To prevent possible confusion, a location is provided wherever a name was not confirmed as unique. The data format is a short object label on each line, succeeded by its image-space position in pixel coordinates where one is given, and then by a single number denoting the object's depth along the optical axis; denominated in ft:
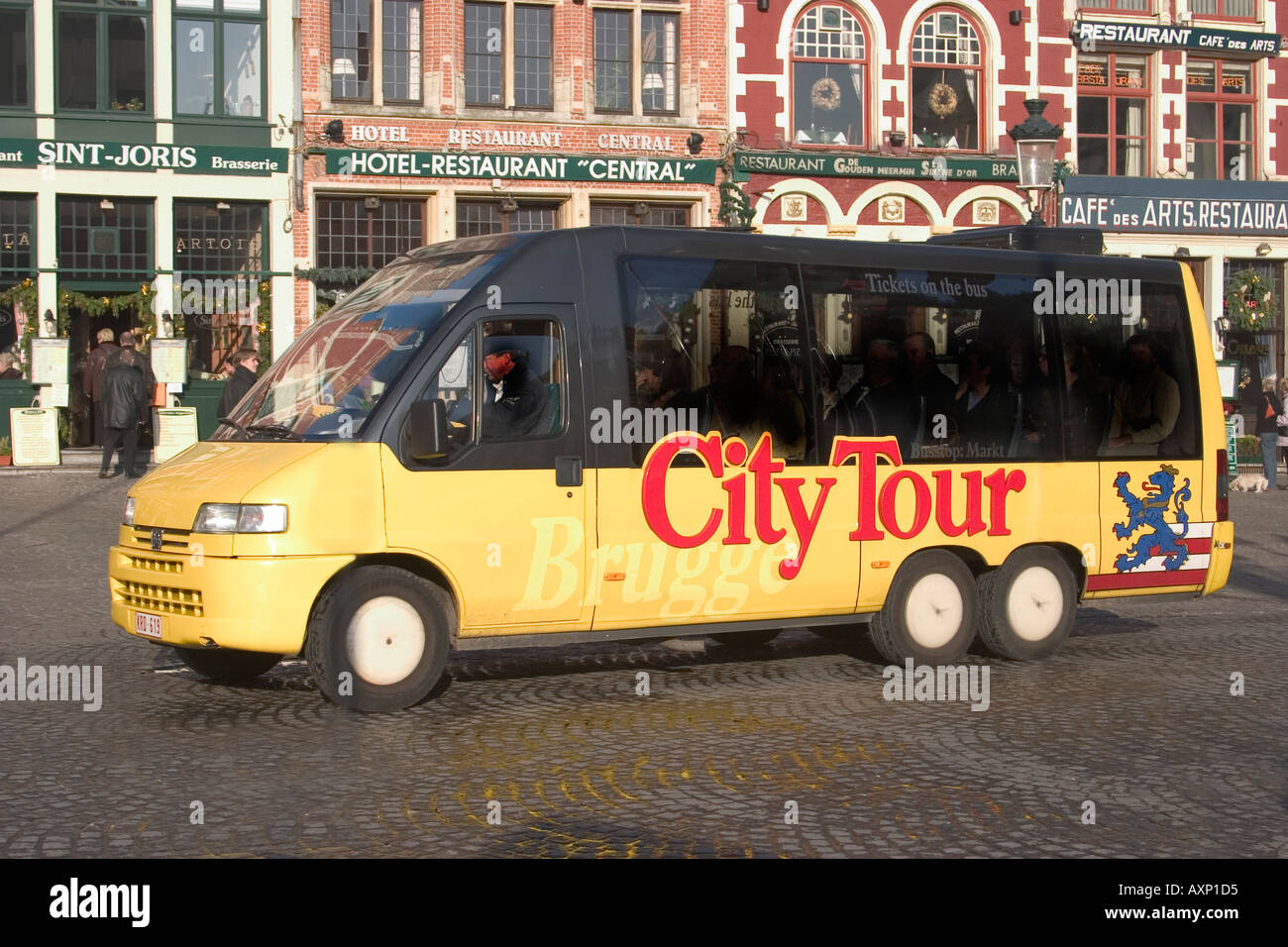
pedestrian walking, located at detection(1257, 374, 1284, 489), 91.91
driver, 30.27
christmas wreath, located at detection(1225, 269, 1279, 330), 113.80
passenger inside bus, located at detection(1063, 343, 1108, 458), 36.83
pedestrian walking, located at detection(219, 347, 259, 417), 60.32
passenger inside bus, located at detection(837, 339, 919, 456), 34.06
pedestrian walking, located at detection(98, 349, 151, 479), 77.61
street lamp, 61.93
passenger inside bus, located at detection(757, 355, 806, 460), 32.96
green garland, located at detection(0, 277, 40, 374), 91.97
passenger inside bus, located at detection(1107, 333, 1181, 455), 37.58
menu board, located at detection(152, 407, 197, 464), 86.43
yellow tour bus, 28.78
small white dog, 90.53
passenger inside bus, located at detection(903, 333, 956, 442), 34.78
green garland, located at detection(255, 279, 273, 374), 96.78
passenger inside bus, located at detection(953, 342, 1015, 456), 35.42
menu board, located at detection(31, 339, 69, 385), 90.43
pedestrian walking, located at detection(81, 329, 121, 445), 86.69
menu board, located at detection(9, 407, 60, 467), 86.43
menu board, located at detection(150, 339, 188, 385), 93.09
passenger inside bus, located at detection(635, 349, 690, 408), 31.71
